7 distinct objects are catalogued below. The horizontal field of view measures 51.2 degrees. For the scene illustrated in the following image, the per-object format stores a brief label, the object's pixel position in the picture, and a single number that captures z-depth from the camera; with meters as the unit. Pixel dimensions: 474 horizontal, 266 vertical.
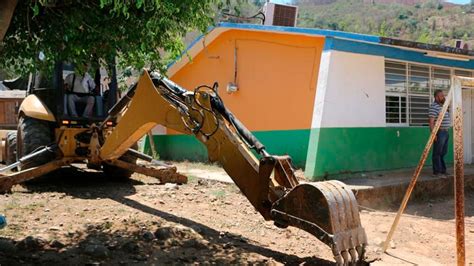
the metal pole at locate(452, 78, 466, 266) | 4.87
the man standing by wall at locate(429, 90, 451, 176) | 10.44
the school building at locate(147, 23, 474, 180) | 9.90
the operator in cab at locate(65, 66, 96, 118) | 8.13
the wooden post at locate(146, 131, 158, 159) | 14.60
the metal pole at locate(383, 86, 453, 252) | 5.76
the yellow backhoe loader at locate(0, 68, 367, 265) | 4.32
